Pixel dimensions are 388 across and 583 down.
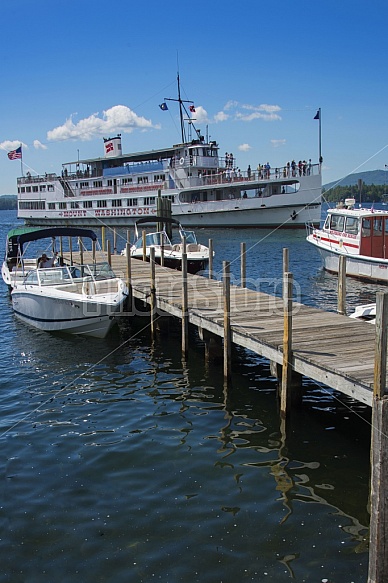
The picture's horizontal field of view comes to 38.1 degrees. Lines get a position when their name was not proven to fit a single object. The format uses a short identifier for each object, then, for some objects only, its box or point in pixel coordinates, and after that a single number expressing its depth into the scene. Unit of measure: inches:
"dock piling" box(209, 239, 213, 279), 760.3
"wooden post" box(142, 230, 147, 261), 950.3
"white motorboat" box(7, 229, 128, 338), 614.9
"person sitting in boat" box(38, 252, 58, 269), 773.3
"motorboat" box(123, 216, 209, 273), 930.1
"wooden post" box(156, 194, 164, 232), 1257.4
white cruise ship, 2053.4
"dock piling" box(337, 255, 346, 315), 501.7
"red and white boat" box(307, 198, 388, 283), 961.2
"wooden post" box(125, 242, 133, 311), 697.5
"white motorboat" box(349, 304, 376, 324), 529.2
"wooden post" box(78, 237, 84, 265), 916.8
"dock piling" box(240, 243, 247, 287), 681.3
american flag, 2263.8
